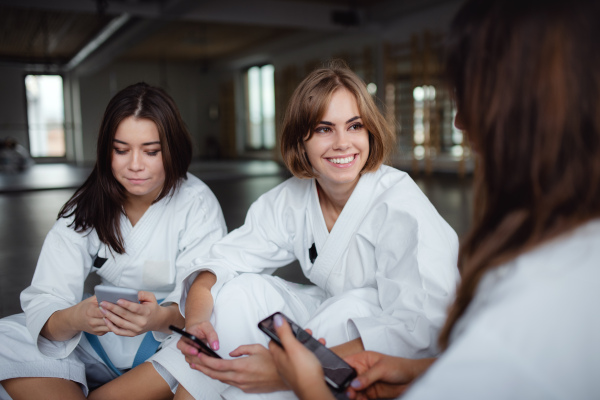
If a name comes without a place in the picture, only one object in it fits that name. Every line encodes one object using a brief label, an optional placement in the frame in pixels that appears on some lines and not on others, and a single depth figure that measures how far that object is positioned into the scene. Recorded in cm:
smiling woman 115
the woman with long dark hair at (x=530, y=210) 53
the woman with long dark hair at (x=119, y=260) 139
